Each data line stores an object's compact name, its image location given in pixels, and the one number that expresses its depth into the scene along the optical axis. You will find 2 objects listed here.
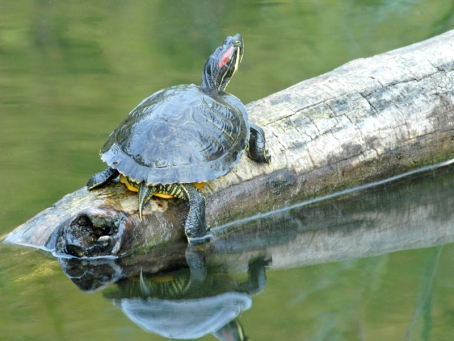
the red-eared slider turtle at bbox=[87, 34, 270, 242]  7.63
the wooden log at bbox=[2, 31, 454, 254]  8.24
